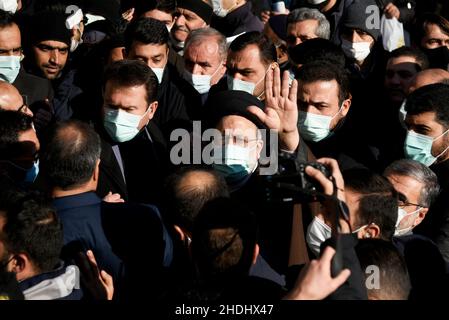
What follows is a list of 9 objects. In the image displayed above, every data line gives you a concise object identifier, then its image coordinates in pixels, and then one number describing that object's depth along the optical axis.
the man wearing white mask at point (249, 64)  6.02
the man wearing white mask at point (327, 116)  5.38
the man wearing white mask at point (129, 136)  5.18
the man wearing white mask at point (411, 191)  4.60
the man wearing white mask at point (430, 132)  5.22
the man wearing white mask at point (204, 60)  6.45
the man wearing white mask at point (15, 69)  6.08
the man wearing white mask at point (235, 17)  8.27
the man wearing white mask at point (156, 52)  6.07
